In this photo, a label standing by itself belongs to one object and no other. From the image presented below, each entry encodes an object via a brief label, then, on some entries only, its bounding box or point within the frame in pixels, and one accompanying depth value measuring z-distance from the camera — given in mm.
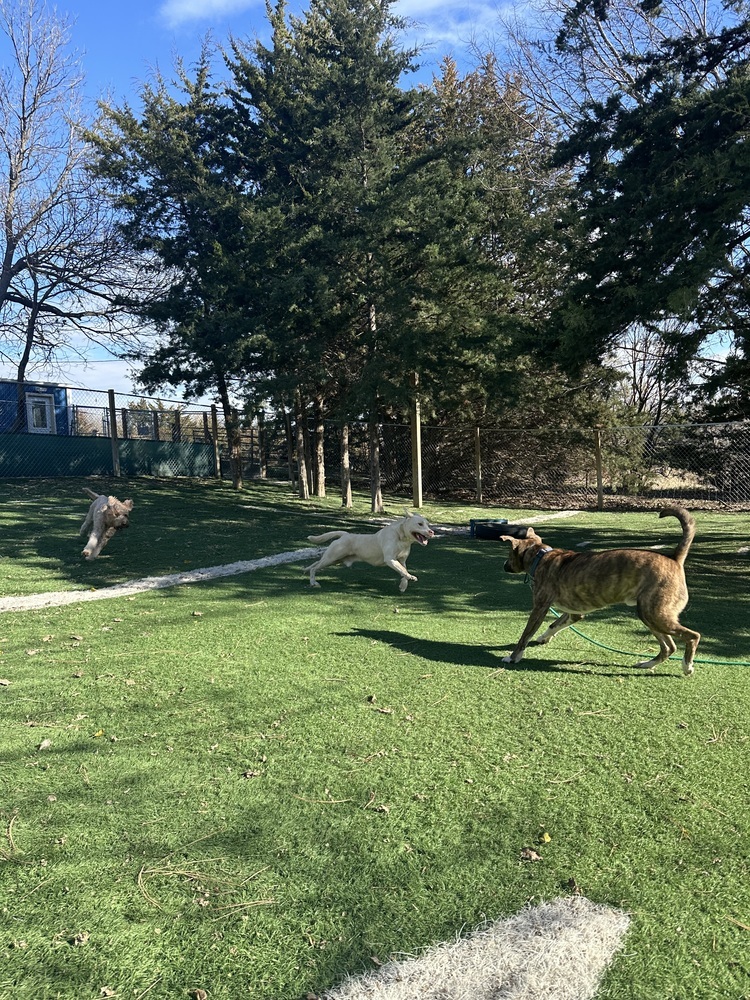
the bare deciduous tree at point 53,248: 22359
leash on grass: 4891
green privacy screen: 19266
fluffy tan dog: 9125
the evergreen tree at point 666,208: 8273
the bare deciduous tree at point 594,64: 16469
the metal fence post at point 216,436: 22609
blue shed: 19906
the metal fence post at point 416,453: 16609
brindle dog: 4410
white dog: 7426
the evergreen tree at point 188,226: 16984
